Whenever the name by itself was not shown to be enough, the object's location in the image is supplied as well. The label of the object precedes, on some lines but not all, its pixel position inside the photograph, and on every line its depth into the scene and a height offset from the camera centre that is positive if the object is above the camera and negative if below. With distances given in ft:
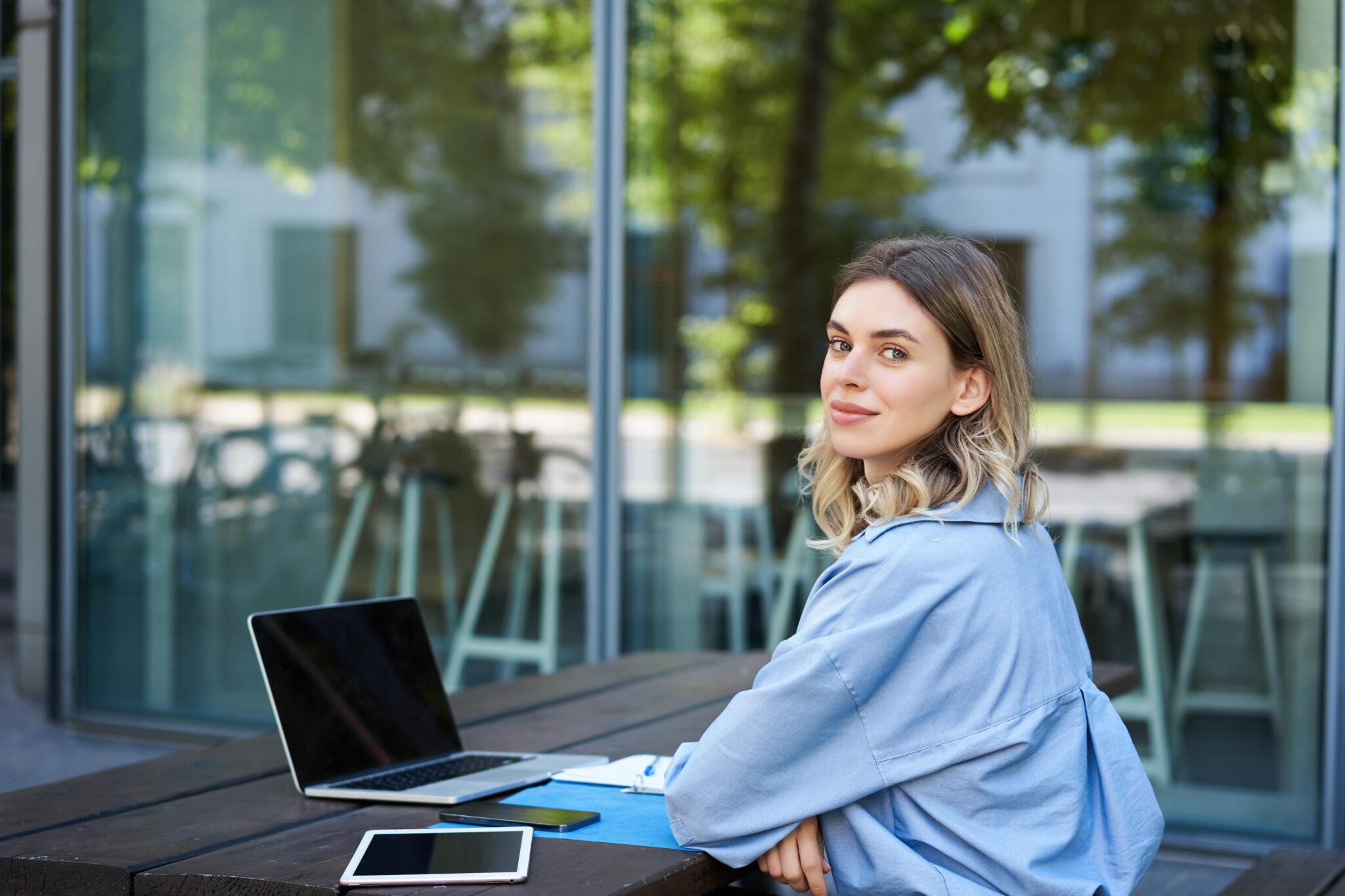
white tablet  10.39 -1.82
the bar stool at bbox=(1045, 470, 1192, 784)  21.42 -2.24
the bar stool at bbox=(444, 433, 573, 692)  22.97 -2.55
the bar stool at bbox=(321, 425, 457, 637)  24.37 -1.92
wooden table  10.50 -1.92
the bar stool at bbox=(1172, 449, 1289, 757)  19.94 -1.95
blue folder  10.91 -1.89
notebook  11.57 -1.90
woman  10.57 -1.29
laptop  11.61 -1.71
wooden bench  12.89 -2.78
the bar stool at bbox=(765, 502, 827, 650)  23.58 -2.59
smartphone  10.98 -1.86
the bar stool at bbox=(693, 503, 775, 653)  23.72 -2.50
